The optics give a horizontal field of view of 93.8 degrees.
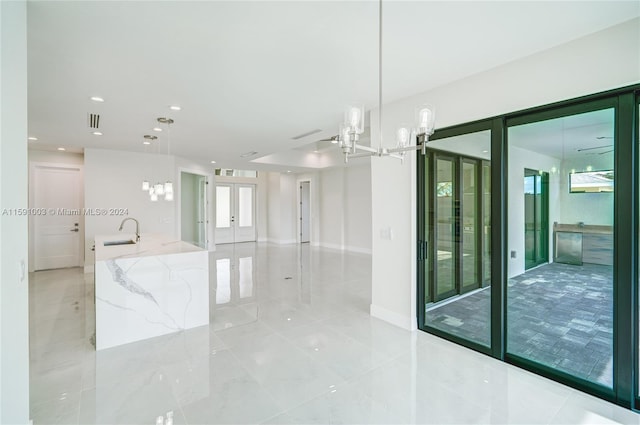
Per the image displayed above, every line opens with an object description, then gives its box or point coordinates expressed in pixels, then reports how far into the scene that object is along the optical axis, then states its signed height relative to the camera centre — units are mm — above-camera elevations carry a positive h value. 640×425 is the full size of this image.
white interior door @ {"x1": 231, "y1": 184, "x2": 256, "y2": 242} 11148 -104
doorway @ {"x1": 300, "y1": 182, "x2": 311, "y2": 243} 11289 -73
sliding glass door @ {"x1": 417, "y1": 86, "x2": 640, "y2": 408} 2176 -278
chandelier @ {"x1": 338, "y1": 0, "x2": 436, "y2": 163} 1868 +533
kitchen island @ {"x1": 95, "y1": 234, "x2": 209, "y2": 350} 3125 -910
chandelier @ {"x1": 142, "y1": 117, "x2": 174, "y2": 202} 4457 +351
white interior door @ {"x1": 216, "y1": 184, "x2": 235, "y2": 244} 10695 -130
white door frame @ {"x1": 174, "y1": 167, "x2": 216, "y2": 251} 7961 +162
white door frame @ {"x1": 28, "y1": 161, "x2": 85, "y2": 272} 6438 +258
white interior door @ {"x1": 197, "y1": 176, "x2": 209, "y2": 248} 8898 +71
